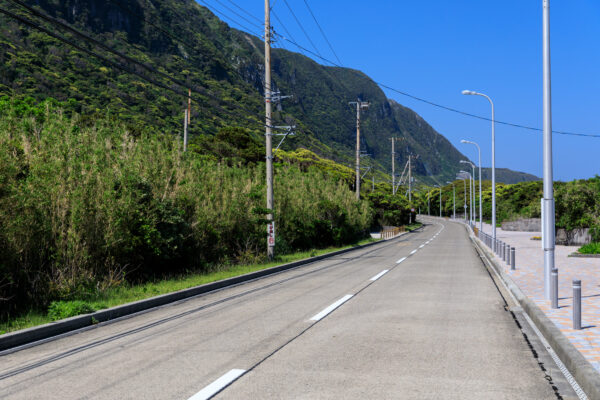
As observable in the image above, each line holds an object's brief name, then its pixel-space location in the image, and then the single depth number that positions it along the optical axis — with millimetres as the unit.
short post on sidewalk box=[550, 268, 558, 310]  9242
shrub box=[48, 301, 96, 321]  8164
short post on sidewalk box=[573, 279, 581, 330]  7355
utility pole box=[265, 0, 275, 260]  19422
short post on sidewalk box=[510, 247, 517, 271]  16750
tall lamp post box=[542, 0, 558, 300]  10164
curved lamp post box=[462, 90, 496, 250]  28034
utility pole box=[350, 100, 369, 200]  39531
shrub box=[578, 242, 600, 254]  22438
